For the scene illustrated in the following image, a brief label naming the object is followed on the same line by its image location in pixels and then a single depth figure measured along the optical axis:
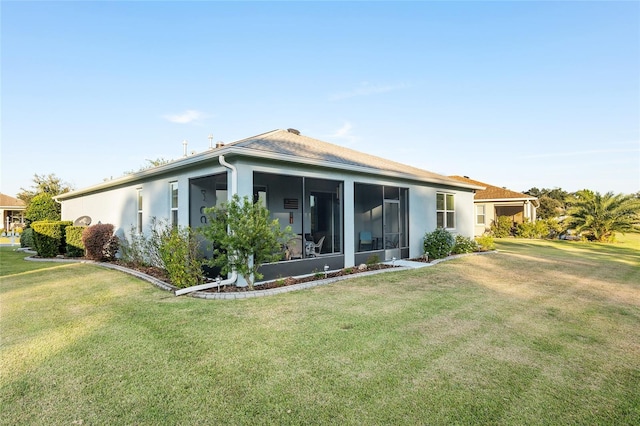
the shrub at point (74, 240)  12.76
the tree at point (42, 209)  18.86
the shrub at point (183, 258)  6.88
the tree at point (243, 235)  6.55
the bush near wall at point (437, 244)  11.70
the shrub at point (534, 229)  22.03
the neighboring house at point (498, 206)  22.89
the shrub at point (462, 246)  13.21
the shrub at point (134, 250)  10.41
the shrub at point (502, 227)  23.36
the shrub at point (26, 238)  16.27
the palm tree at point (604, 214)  19.44
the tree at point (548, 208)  30.14
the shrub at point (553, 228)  21.89
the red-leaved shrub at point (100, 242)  11.62
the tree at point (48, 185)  30.42
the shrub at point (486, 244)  14.38
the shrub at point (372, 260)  9.82
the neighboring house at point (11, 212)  32.19
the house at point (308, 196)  7.76
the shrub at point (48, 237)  13.19
